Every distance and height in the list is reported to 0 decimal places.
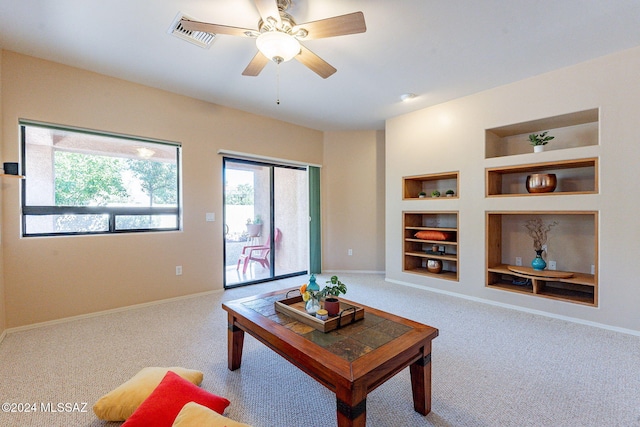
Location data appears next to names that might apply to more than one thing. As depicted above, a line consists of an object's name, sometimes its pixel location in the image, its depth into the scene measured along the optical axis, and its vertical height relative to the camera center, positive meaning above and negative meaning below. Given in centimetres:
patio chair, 447 -69
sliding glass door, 425 -13
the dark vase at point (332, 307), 174 -60
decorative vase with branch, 331 -27
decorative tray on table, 162 -65
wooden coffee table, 119 -70
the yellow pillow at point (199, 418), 121 -92
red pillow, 133 -98
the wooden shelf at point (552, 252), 304 -51
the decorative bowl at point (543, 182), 316 +35
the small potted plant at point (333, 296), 174 -56
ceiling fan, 180 +126
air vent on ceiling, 227 +156
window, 279 +37
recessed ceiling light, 359 +155
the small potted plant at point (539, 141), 314 +83
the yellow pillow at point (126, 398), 150 -103
